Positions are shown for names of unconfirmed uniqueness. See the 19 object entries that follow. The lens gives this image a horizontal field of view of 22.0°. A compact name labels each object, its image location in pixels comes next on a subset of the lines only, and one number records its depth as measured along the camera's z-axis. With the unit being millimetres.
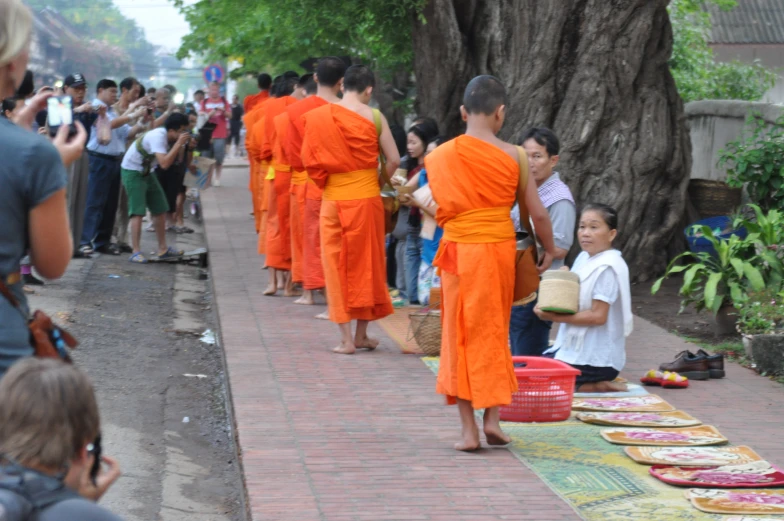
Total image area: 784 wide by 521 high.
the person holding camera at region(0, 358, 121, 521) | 4416
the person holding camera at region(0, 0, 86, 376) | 5266
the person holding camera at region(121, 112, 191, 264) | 23299
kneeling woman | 12114
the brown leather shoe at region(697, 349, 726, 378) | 13761
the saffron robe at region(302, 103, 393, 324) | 14582
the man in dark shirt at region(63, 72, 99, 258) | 22129
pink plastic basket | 11078
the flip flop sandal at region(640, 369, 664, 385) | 13257
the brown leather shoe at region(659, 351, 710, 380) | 13694
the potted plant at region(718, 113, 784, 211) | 18308
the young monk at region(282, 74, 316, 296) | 17797
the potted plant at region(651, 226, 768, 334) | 15725
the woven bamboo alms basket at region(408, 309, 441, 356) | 14555
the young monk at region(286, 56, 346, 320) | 16896
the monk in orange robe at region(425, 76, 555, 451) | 10096
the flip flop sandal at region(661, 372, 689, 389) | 13149
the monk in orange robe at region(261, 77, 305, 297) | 19223
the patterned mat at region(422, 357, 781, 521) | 8683
